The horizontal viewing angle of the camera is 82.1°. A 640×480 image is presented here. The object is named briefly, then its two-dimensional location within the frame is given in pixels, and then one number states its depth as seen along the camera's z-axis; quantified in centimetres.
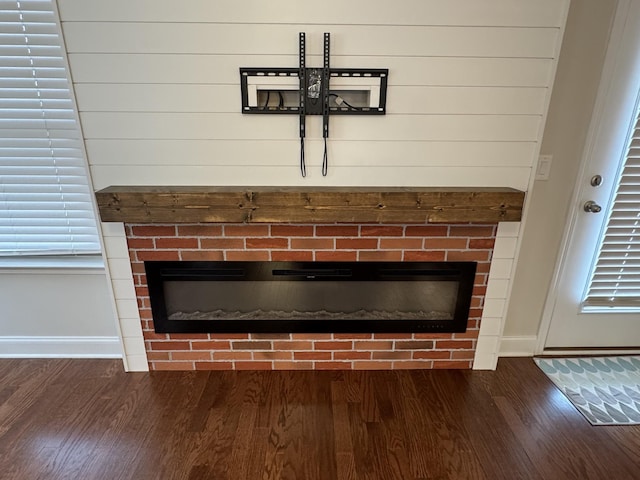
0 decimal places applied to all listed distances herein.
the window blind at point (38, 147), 175
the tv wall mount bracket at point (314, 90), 160
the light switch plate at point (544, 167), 190
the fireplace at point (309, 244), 170
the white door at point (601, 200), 177
